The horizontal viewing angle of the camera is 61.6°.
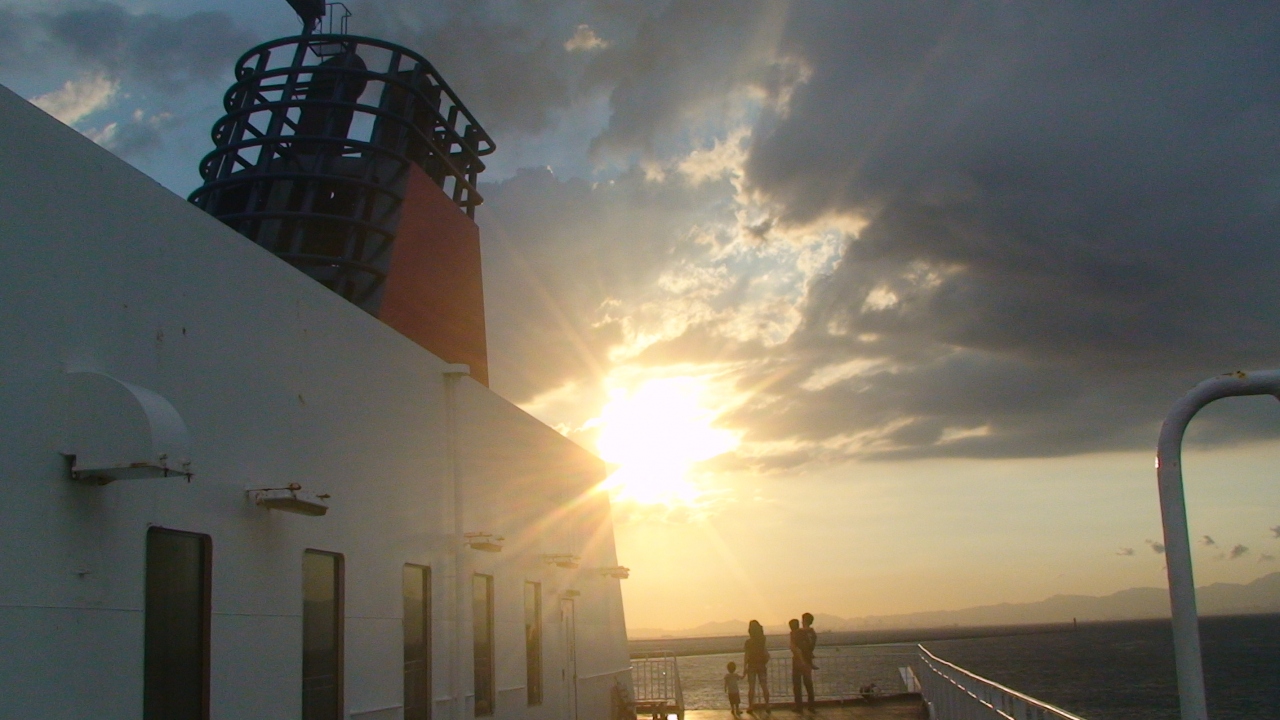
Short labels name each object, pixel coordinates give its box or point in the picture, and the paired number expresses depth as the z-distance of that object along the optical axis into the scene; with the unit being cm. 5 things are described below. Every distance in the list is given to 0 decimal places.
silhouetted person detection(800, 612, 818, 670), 1633
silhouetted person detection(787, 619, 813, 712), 1659
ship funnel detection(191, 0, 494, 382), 1285
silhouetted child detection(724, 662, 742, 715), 1684
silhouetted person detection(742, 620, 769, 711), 1675
